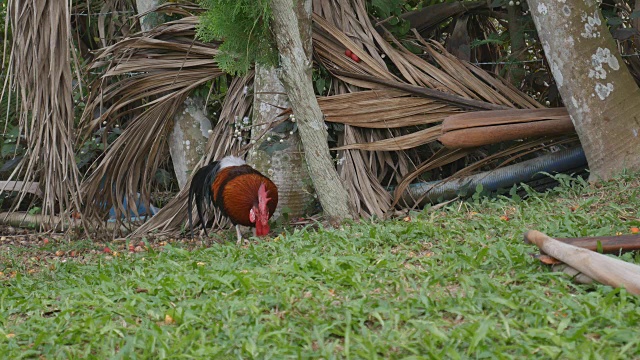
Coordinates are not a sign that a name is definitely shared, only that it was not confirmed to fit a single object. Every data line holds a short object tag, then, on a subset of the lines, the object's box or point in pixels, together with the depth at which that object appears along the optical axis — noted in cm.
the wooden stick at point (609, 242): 783
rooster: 1293
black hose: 1298
